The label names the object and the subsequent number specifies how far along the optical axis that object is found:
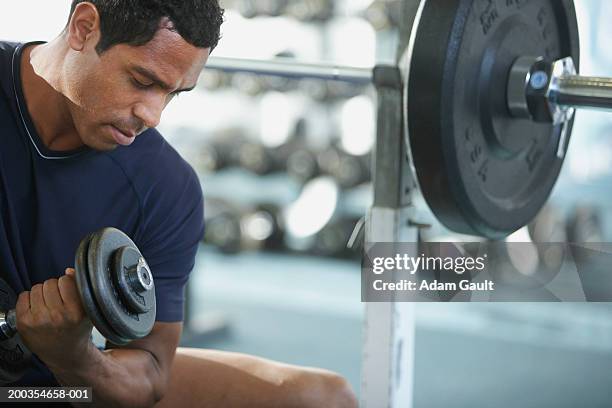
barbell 2.43
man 2.26
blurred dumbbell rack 5.70
